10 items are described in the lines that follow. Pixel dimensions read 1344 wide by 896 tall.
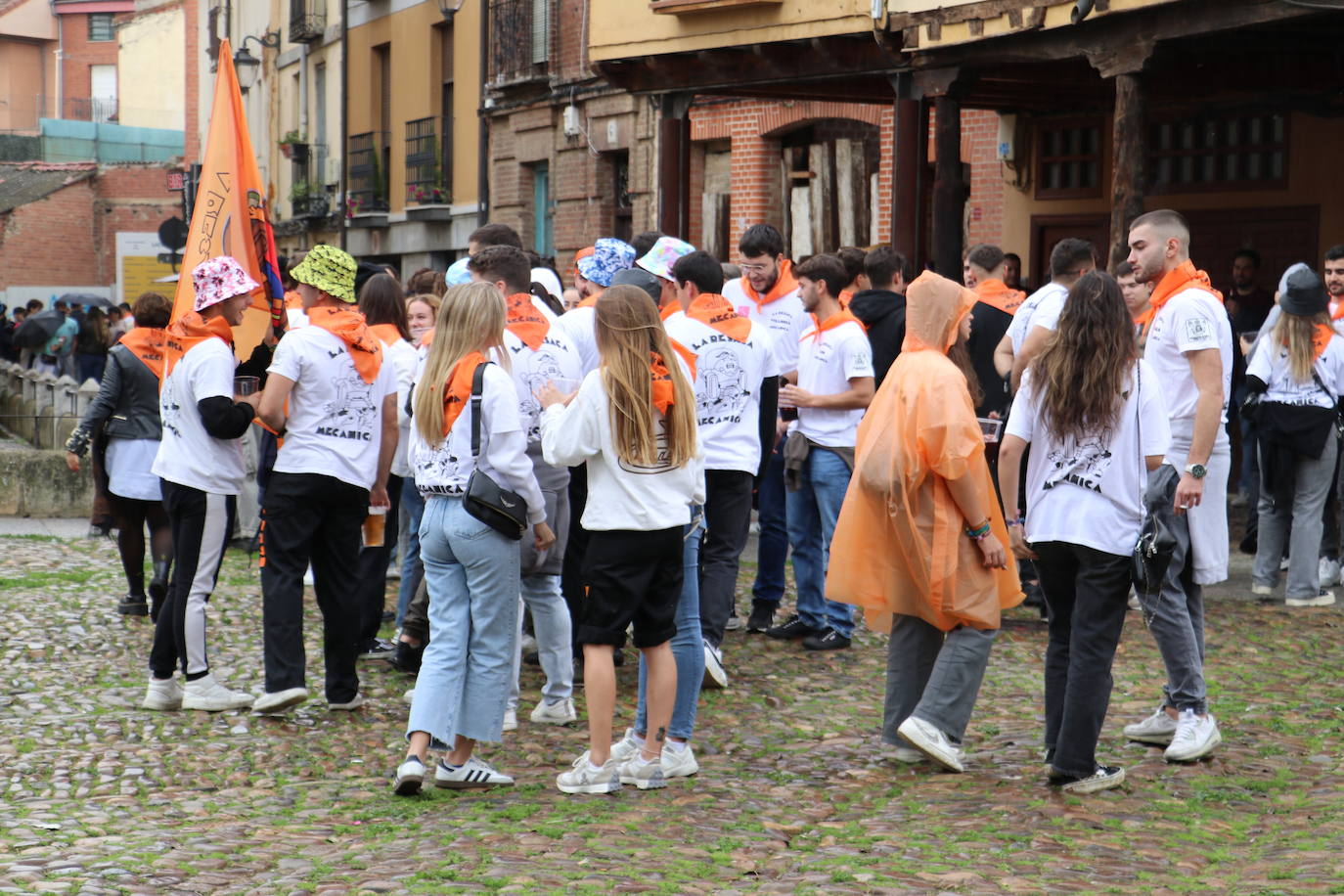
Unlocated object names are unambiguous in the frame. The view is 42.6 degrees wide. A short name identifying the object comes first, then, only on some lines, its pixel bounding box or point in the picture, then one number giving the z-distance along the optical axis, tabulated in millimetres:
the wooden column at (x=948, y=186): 14359
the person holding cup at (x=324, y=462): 7078
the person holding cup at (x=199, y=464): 7227
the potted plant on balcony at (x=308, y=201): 33094
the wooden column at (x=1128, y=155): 12273
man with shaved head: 6430
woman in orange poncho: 6133
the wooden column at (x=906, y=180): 14883
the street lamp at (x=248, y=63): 32938
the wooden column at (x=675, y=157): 17297
